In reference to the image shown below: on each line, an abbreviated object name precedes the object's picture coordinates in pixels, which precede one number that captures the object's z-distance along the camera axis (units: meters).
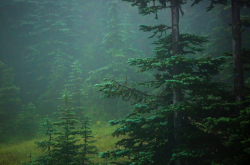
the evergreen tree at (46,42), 50.94
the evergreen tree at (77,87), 40.37
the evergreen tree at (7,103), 34.69
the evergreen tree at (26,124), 33.98
